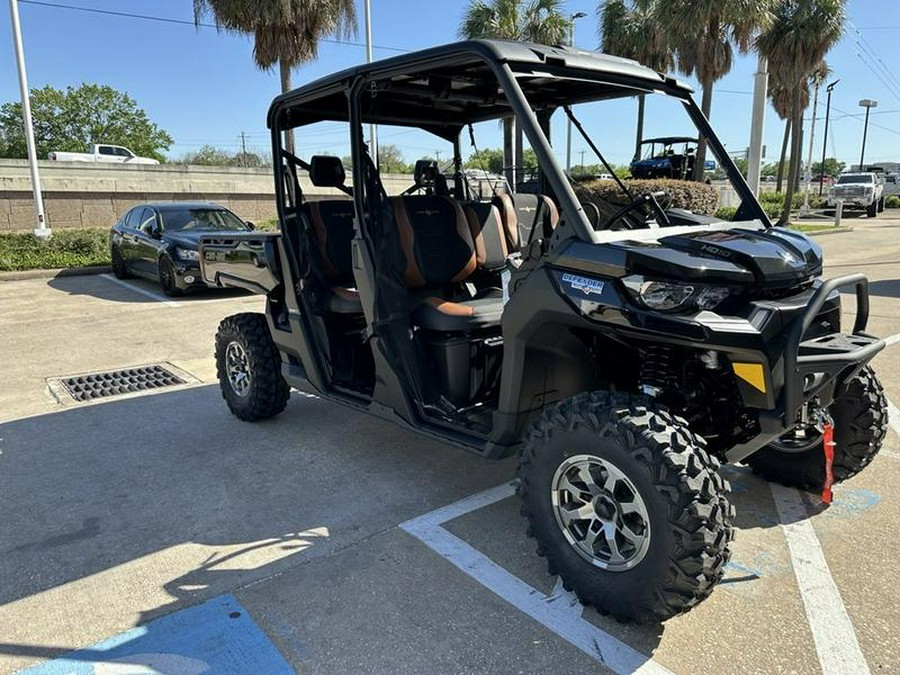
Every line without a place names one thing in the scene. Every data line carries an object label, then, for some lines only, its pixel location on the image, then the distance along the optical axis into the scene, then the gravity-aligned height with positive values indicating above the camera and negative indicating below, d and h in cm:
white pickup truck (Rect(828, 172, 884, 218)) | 3080 +8
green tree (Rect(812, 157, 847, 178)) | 11256 +477
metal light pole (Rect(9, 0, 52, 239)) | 1387 +137
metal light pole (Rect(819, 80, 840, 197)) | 4412 +705
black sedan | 1027 -66
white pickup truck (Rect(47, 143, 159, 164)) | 2290 +159
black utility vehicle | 237 -59
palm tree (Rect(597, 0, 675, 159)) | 2562 +642
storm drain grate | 569 -162
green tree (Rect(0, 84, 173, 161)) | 5019 +590
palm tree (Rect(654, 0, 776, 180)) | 1923 +490
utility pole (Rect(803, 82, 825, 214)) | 3378 +393
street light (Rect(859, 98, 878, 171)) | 5172 +702
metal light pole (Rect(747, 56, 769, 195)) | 1852 +212
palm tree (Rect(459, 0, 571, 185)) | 2414 +630
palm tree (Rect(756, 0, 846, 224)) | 2239 +530
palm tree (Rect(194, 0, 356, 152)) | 1558 +415
